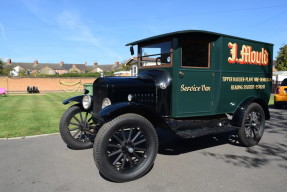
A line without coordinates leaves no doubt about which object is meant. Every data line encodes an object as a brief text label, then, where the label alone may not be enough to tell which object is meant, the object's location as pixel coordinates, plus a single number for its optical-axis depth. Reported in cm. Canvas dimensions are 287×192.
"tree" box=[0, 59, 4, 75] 4262
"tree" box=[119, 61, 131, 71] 3750
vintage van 319
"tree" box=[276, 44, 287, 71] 3209
